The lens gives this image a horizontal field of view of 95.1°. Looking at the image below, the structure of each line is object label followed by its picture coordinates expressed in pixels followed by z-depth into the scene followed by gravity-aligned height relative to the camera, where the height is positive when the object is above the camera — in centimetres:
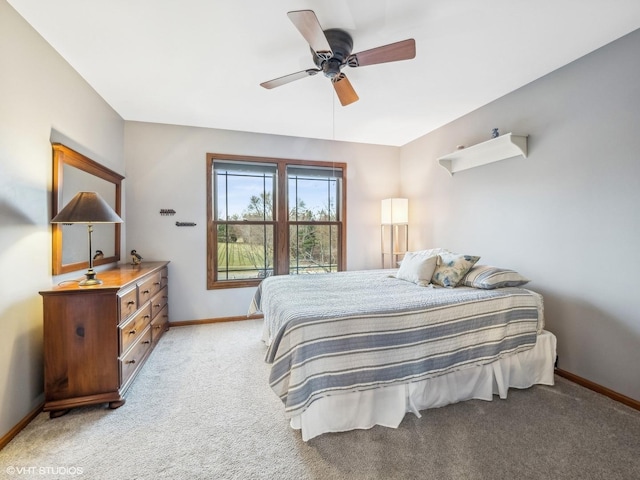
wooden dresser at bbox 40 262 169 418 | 197 -72
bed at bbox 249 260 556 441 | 171 -72
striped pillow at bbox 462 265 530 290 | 247 -35
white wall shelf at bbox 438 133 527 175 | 275 +93
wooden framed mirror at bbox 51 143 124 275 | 224 +33
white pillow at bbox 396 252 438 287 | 277 -30
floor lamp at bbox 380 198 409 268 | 442 +15
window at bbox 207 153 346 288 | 402 +33
